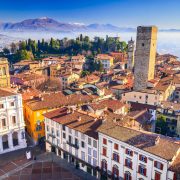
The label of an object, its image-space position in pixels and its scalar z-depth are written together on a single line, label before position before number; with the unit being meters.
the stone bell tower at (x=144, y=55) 56.62
